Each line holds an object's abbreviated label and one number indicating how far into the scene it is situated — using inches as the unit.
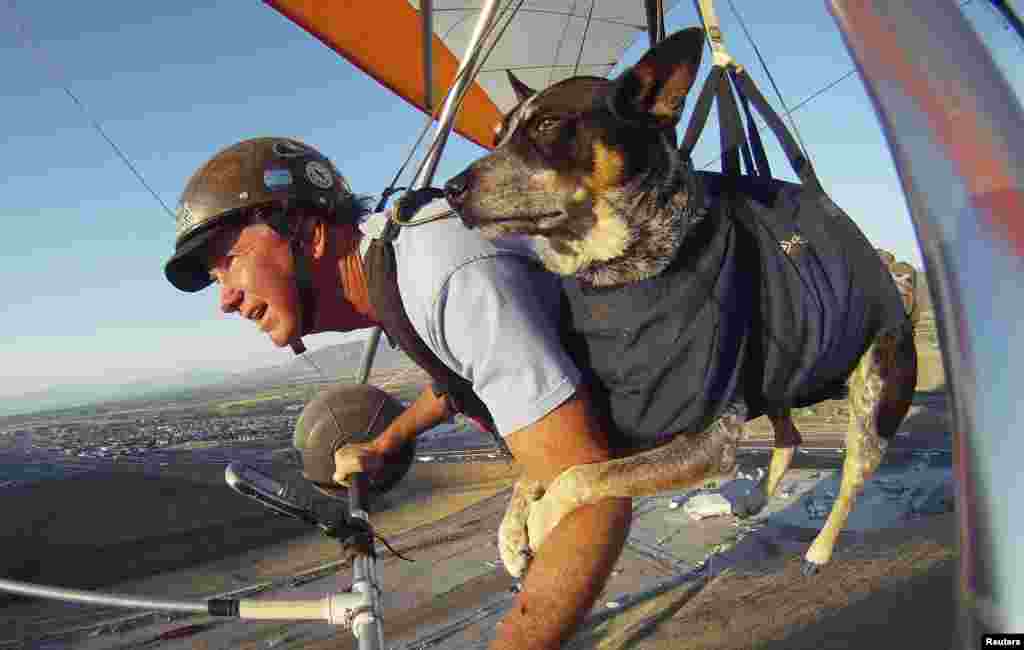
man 53.4
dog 57.2
